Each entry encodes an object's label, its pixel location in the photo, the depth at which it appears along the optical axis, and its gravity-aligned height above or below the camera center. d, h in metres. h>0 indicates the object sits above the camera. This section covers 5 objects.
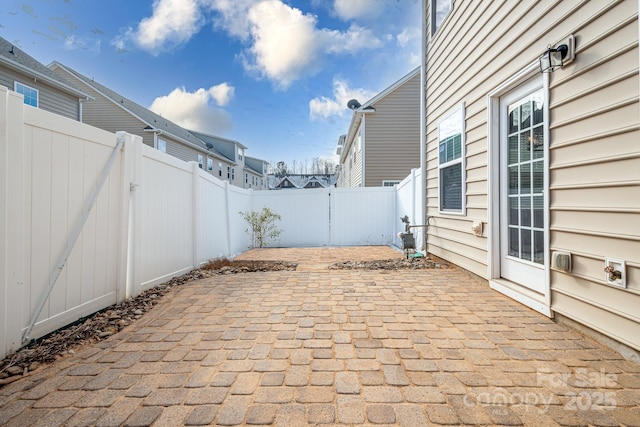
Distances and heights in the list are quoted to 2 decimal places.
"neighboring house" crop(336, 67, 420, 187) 10.43 +2.86
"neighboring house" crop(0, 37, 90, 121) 8.11 +4.08
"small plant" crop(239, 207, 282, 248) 7.91 -0.30
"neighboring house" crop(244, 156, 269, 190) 28.55 +4.45
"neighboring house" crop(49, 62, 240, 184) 14.28 +5.08
